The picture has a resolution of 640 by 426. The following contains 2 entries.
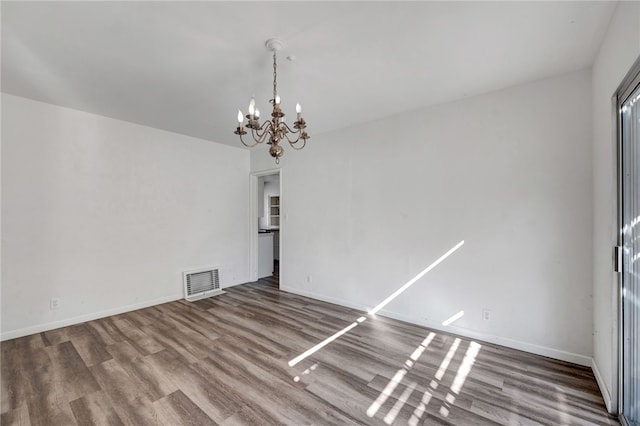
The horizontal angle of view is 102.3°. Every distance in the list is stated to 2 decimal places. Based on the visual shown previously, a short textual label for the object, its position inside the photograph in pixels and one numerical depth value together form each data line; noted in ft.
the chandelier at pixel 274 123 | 6.23
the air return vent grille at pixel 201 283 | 14.00
